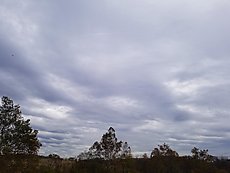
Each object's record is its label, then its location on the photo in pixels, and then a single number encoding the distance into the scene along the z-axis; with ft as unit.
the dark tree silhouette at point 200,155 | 149.47
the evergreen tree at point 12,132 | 64.05
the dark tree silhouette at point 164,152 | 165.85
